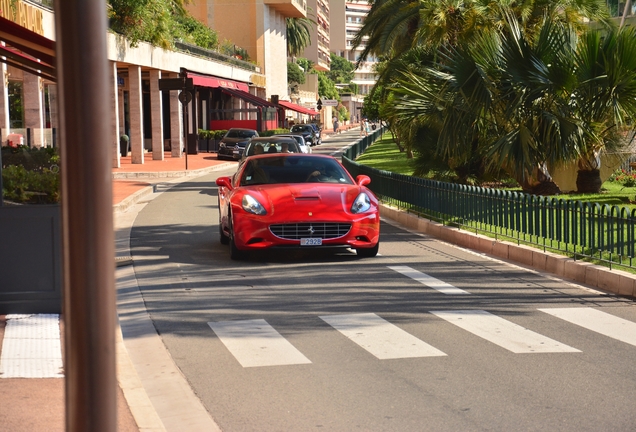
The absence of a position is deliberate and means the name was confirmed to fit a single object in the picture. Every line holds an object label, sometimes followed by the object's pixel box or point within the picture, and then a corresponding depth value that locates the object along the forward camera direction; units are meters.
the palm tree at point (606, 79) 16.78
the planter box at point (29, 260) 9.16
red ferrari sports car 13.11
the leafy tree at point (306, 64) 144.55
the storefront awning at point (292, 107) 78.24
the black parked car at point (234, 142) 48.13
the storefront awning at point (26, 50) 10.31
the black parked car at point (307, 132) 65.72
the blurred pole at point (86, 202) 3.05
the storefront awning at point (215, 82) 52.78
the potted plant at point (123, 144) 46.22
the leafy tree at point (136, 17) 38.25
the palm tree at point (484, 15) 21.59
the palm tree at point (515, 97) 17.09
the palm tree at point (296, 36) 110.56
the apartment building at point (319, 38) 151.75
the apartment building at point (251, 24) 81.62
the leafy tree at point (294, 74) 119.94
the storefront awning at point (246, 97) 60.34
